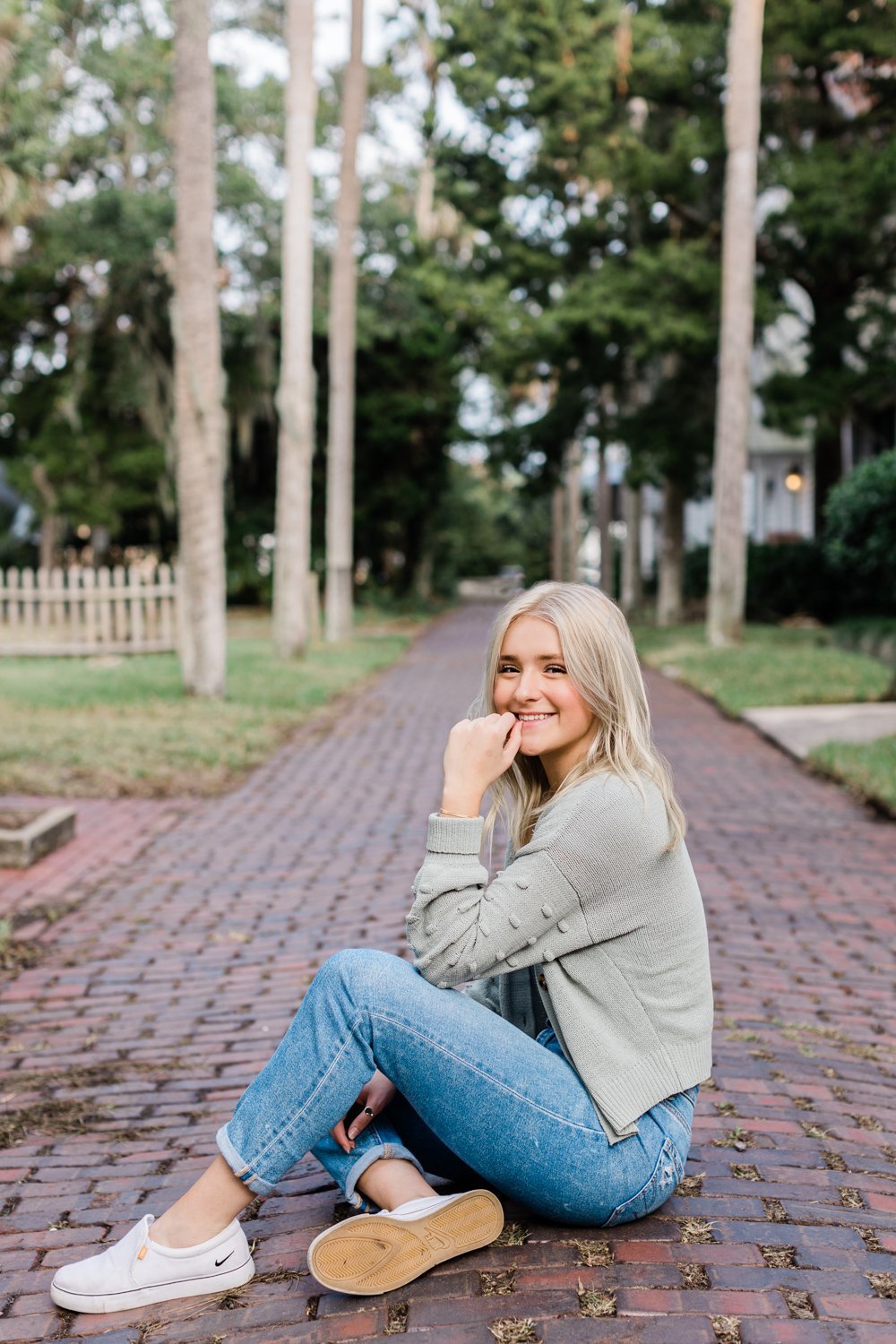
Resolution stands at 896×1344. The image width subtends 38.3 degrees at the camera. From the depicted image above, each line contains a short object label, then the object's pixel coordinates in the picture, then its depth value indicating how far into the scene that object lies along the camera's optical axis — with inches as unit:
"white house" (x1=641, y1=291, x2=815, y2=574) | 1259.2
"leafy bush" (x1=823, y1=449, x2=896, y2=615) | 667.4
